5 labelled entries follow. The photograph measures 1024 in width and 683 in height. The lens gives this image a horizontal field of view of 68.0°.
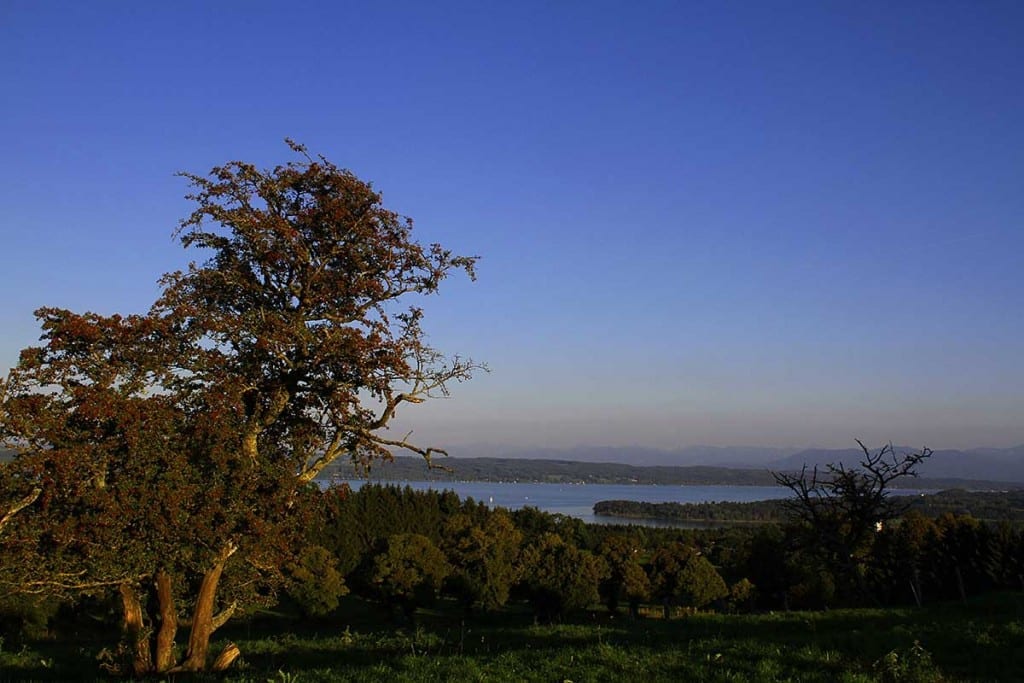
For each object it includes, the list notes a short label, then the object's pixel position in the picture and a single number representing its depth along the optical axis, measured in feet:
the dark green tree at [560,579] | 157.58
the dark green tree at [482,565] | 158.30
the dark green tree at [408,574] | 159.94
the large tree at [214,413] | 34.01
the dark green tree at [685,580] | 175.52
